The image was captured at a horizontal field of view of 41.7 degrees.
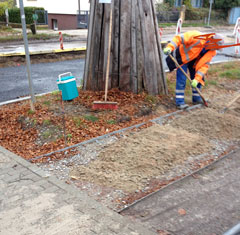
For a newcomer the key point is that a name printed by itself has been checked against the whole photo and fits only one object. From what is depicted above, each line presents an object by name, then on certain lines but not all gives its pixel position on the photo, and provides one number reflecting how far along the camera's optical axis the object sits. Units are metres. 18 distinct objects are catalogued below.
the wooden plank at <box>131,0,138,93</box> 6.13
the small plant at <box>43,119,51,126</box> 5.16
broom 5.71
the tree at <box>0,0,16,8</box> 19.49
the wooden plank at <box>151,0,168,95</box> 6.50
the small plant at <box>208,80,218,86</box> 8.33
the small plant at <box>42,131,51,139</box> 4.85
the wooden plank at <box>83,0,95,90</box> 6.39
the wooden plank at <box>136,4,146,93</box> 6.18
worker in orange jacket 5.98
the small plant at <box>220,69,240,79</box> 9.19
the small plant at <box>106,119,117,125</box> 5.34
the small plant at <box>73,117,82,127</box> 5.17
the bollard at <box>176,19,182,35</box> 13.98
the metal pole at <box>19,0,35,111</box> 5.31
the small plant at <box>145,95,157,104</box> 6.25
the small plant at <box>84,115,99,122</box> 5.37
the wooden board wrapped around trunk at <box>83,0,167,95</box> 6.17
